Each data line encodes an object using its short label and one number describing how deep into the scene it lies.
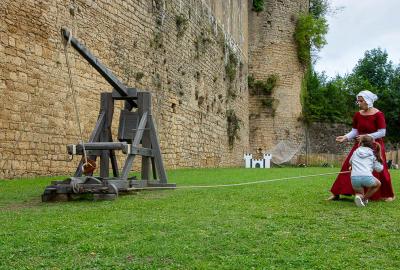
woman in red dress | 6.63
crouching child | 6.21
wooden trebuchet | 6.61
